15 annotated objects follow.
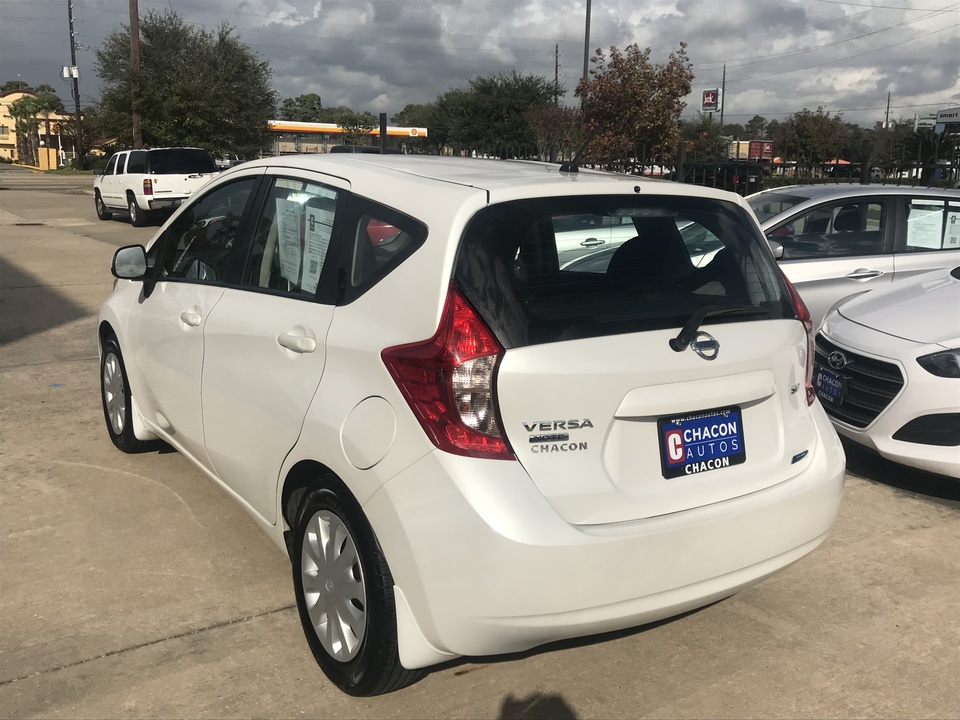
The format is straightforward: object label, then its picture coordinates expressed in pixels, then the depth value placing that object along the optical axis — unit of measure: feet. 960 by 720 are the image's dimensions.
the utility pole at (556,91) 143.81
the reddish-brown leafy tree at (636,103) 73.15
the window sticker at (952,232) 23.85
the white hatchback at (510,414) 7.97
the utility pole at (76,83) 181.57
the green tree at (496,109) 138.31
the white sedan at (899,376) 14.75
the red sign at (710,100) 127.44
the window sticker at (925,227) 23.56
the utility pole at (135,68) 107.76
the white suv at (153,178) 64.80
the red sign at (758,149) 192.34
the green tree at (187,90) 114.83
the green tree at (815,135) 124.47
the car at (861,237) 22.93
